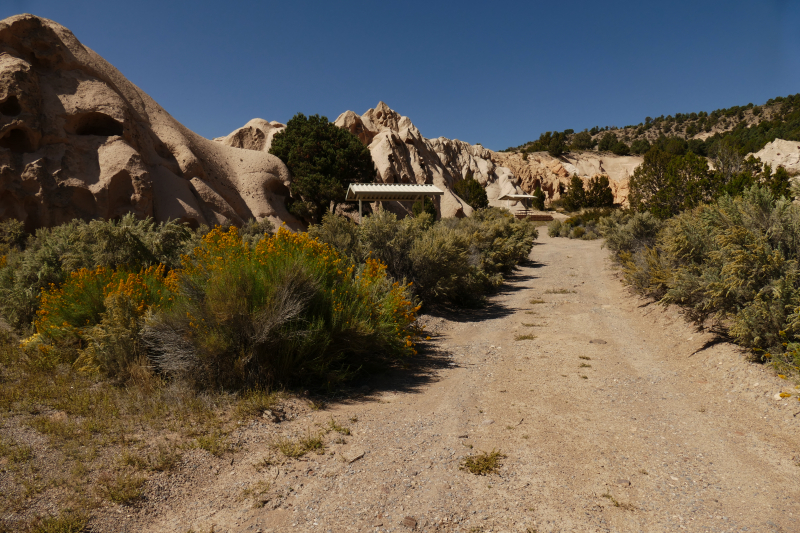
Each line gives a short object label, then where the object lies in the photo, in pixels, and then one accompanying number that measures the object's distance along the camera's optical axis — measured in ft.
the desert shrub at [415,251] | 30.66
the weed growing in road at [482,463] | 11.05
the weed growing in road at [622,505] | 9.63
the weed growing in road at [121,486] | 9.32
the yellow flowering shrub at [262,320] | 14.90
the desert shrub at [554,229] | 101.16
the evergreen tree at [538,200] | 165.68
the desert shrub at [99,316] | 15.75
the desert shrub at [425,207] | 88.92
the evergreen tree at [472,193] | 126.21
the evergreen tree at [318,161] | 79.87
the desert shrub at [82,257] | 21.74
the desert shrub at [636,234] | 44.87
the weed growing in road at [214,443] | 11.53
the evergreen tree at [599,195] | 144.15
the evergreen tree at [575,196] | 148.05
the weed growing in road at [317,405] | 14.90
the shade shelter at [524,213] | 134.72
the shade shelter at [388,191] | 76.59
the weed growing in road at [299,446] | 11.78
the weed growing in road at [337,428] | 13.24
